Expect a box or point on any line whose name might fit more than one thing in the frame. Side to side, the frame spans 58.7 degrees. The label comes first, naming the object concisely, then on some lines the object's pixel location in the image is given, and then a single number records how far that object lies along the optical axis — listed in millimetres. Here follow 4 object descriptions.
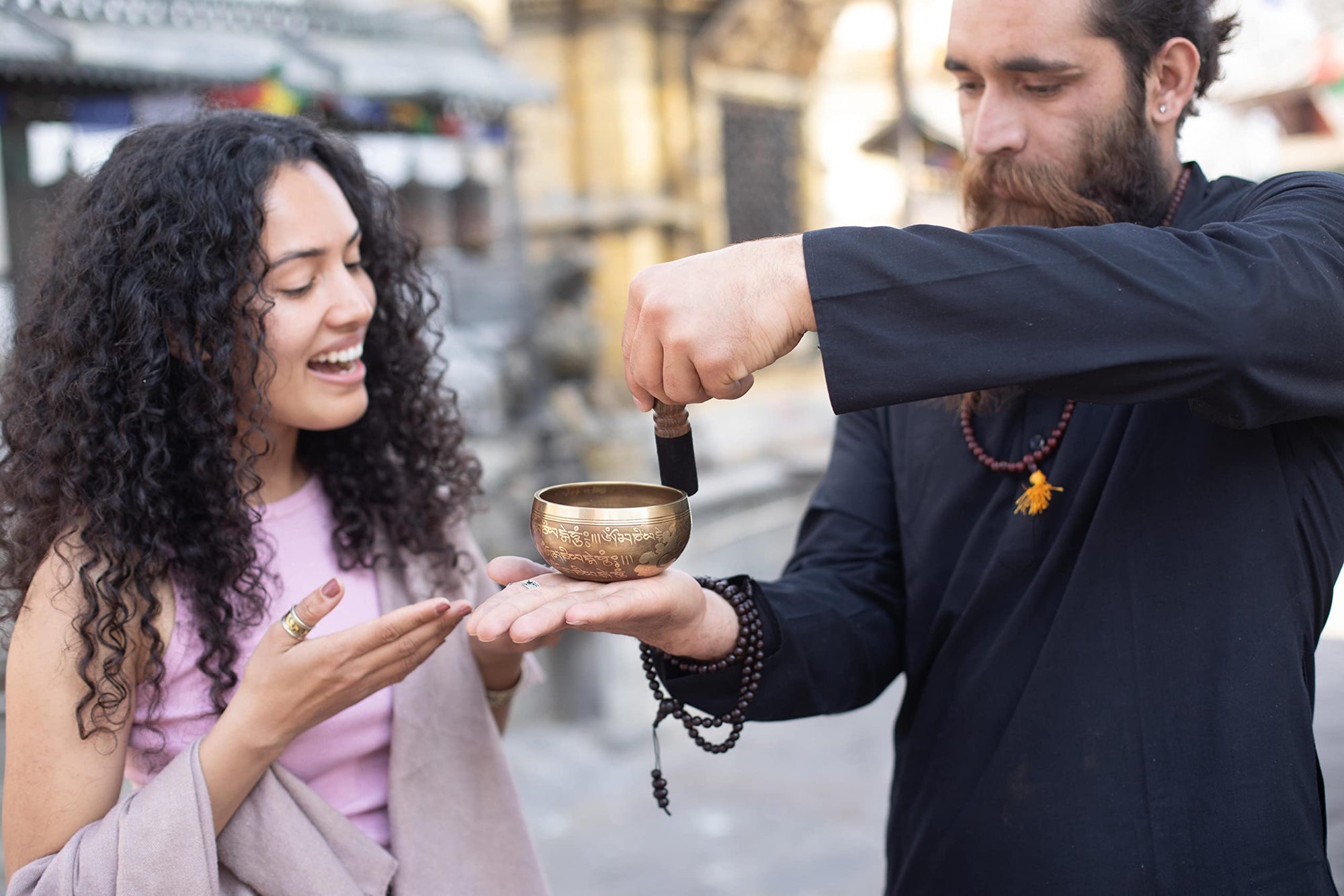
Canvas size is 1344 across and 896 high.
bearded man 1314
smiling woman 1666
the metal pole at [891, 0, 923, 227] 8570
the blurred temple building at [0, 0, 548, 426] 4758
